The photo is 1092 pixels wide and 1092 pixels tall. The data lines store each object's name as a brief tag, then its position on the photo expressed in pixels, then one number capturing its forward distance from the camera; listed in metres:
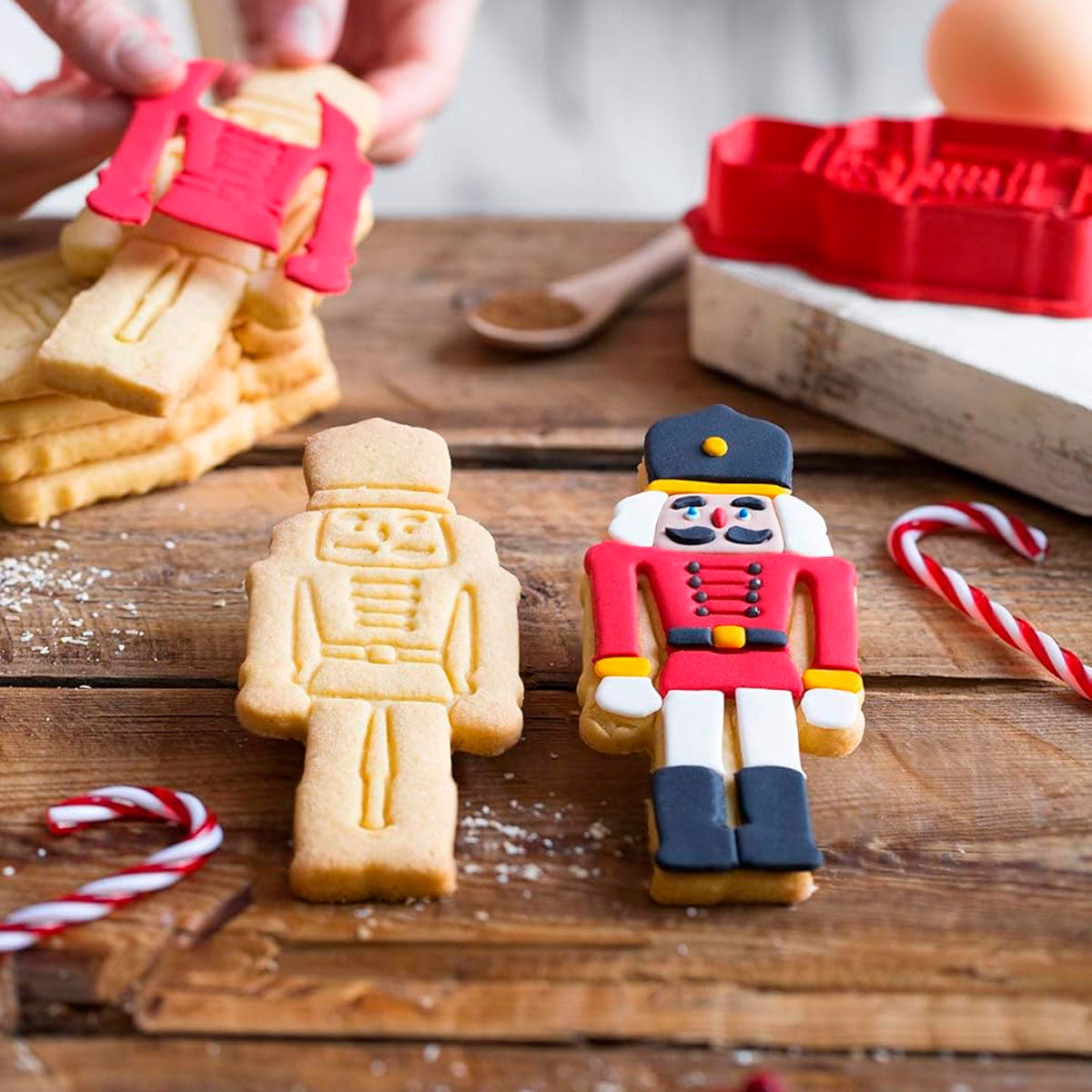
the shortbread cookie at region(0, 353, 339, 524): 0.66
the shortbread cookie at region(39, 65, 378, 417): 0.63
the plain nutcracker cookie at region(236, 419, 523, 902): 0.56
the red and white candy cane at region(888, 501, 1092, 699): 0.62
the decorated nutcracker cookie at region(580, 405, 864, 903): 0.56
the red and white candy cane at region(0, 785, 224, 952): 0.56
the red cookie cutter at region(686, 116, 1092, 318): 0.69
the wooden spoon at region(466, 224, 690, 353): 0.74
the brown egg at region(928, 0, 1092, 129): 0.70
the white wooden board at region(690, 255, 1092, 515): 0.67
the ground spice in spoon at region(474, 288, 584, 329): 0.74
